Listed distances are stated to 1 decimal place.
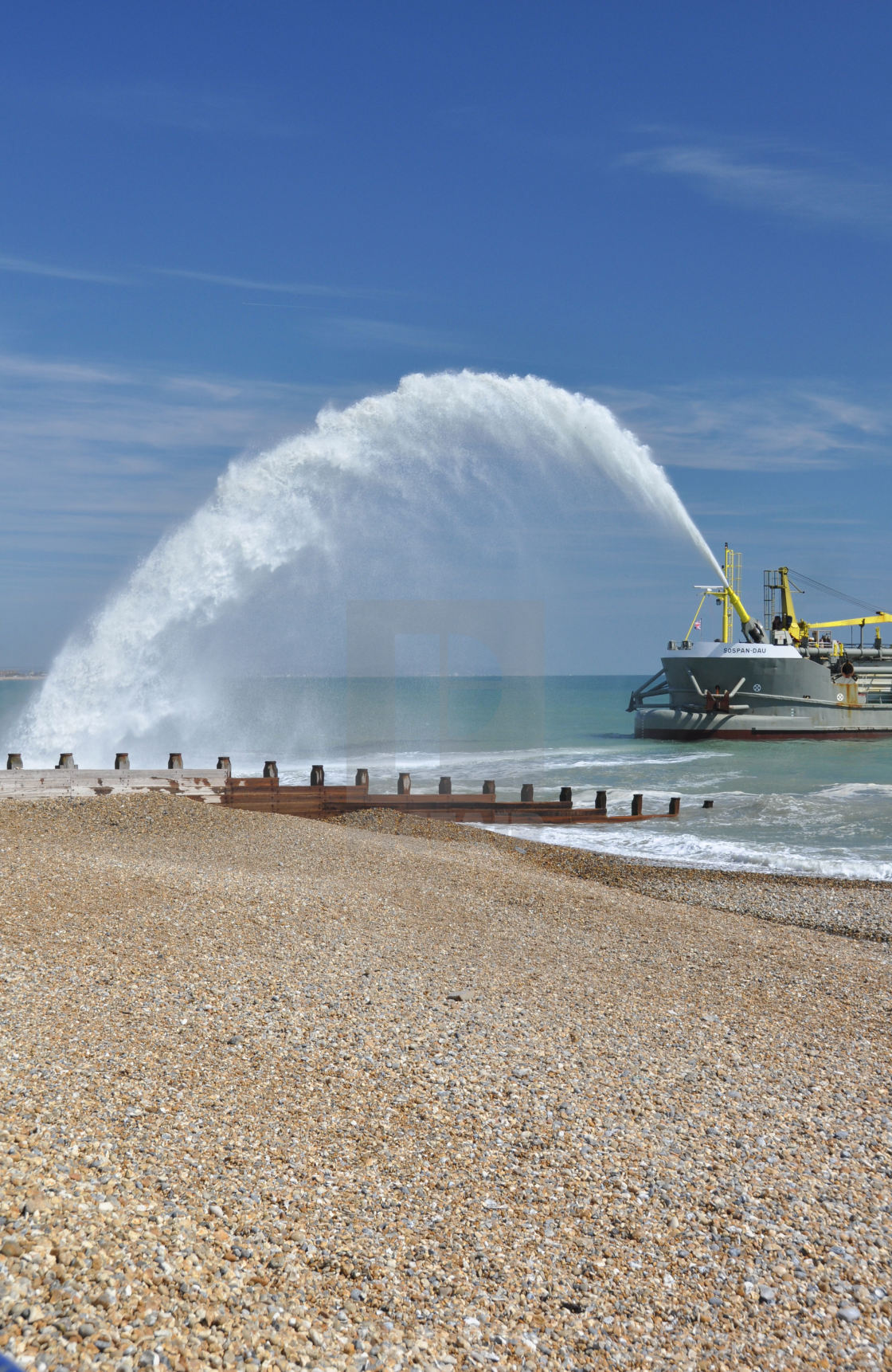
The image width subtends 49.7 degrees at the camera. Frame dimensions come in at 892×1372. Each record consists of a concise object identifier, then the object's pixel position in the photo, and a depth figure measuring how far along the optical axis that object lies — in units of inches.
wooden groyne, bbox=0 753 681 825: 573.9
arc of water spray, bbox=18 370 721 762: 927.7
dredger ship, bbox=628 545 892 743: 1838.1
